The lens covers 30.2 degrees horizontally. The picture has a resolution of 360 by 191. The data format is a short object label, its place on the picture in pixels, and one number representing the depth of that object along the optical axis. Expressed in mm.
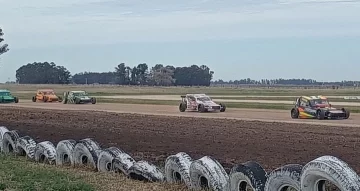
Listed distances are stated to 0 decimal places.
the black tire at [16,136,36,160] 17555
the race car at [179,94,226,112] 47188
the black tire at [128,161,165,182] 13195
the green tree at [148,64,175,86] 194375
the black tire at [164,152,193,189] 12680
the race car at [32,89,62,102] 69688
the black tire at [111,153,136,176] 13852
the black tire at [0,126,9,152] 19612
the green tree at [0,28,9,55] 88231
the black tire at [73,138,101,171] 15453
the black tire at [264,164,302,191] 10336
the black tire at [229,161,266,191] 10961
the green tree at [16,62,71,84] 190625
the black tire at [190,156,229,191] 11711
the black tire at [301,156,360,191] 9281
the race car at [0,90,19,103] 67875
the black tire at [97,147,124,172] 14672
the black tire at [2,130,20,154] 18875
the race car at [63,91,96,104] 62469
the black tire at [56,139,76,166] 16203
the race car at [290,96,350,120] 38594
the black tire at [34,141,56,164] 16766
